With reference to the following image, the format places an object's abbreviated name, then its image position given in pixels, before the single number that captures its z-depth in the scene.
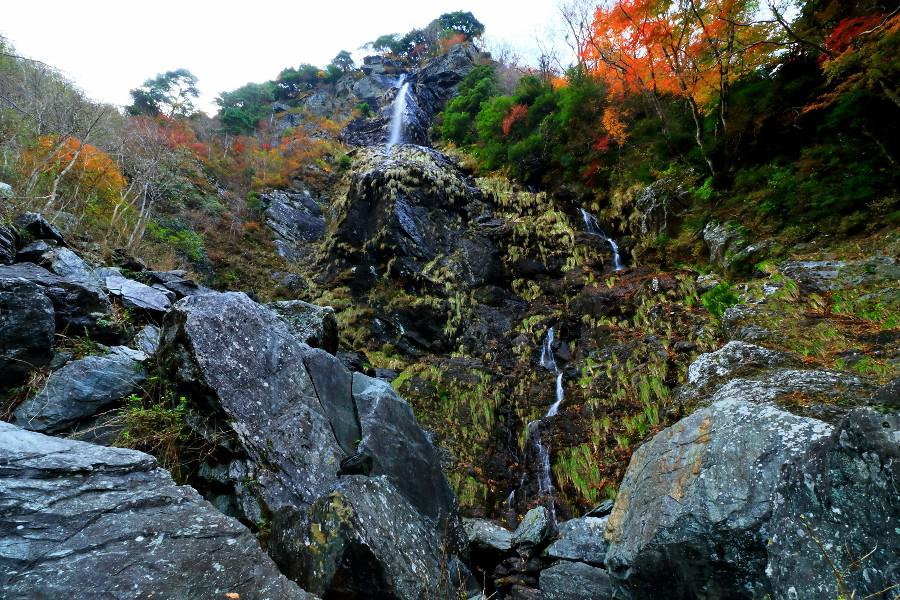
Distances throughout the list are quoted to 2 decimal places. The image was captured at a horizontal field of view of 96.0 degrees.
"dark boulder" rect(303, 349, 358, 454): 4.79
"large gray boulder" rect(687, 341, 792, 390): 5.11
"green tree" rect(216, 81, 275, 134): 29.16
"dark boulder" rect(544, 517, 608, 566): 4.98
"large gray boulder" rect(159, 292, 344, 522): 3.88
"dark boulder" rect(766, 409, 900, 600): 1.90
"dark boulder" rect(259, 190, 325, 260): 18.83
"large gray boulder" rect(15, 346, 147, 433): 3.65
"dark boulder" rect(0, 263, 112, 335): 4.70
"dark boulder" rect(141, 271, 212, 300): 8.69
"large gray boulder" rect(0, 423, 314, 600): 1.91
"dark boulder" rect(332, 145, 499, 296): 14.42
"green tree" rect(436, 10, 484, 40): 36.74
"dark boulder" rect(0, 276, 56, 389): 3.81
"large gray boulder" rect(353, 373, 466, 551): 4.72
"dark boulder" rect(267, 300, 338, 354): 6.75
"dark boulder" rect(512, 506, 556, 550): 5.63
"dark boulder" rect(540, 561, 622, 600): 4.26
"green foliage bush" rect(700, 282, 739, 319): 9.07
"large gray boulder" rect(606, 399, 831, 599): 2.69
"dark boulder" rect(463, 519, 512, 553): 5.68
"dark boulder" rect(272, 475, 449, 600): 2.86
